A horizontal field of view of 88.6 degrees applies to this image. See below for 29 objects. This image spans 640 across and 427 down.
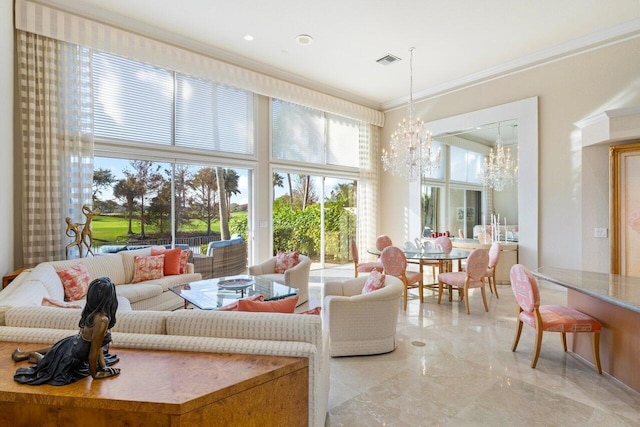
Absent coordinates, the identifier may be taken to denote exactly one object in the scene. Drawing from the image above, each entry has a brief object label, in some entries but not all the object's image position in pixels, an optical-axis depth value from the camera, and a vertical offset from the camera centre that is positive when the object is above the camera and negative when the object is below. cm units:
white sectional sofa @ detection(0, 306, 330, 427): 160 -62
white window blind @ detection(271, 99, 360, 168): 662 +177
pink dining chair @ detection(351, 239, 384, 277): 581 -89
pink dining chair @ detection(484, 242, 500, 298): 505 -71
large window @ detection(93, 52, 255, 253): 471 +98
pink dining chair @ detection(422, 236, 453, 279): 579 -55
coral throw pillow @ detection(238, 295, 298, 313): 202 -56
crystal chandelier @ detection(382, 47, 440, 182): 531 +113
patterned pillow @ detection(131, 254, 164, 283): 436 -69
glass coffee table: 334 -85
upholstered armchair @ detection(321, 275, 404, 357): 306 -99
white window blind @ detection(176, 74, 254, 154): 539 +174
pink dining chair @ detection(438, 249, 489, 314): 439 -78
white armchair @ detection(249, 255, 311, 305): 461 -86
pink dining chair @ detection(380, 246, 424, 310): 459 -67
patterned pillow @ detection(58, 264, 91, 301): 349 -72
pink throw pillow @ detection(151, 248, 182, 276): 464 -62
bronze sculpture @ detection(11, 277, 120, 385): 133 -56
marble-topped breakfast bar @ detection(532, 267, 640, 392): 245 -84
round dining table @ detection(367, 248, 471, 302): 479 -60
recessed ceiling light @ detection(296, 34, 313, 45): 499 +274
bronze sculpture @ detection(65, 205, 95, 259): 411 -21
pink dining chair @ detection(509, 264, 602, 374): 273 -88
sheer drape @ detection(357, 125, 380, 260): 796 +58
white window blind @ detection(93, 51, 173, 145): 463 +174
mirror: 566 +73
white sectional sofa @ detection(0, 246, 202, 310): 273 -68
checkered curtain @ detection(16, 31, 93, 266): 397 +98
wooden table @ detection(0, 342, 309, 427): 121 -69
